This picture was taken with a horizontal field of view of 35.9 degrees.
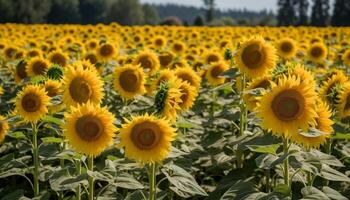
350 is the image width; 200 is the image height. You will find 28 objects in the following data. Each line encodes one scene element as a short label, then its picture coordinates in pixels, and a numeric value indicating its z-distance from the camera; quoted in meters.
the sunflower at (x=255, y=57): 5.17
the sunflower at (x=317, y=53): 10.64
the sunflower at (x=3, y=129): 5.56
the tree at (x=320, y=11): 67.62
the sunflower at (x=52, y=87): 4.88
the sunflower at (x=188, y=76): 6.77
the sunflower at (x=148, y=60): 7.91
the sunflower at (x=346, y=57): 9.46
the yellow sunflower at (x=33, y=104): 4.58
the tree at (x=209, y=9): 101.94
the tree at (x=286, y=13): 71.38
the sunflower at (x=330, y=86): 4.99
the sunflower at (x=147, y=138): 3.80
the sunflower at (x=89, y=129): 3.90
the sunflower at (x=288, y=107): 3.61
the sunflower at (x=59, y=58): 8.27
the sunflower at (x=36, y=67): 7.19
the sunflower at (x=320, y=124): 3.93
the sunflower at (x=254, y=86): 4.89
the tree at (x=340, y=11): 58.22
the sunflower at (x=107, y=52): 9.63
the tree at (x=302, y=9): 71.35
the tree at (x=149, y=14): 74.06
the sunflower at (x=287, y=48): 9.27
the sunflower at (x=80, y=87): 4.52
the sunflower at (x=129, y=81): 6.07
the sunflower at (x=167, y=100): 4.01
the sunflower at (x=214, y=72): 7.74
